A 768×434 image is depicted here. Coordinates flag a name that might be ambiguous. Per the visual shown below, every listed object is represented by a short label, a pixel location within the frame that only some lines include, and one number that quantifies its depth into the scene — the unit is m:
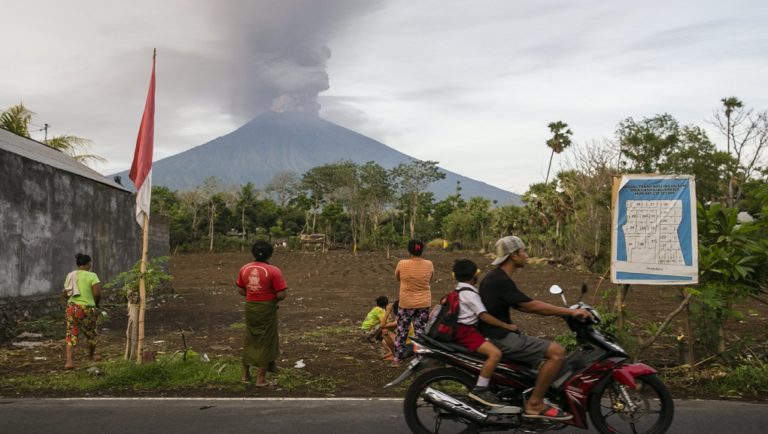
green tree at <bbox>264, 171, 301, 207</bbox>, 68.25
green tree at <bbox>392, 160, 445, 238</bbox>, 63.31
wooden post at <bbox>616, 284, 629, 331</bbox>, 7.40
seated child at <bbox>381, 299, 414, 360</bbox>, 8.55
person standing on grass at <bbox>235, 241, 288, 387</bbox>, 6.85
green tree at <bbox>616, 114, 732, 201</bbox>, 39.34
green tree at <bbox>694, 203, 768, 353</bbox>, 7.12
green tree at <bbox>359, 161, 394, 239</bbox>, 63.19
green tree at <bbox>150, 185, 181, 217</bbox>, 50.60
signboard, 7.18
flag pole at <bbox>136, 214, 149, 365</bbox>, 7.49
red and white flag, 7.79
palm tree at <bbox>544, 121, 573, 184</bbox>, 47.91
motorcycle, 4.60
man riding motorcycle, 4.56
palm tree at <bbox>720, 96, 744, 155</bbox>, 39.91
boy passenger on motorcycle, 4.56
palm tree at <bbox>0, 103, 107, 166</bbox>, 24.19
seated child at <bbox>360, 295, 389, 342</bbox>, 8.96
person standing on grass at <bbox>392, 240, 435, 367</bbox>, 7.80
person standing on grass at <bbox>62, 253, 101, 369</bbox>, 8.22
